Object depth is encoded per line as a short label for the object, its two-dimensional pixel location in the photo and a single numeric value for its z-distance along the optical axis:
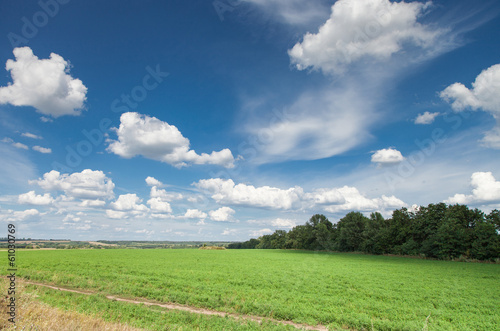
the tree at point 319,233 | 101.36
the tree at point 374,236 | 73.69
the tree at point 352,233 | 85.94
